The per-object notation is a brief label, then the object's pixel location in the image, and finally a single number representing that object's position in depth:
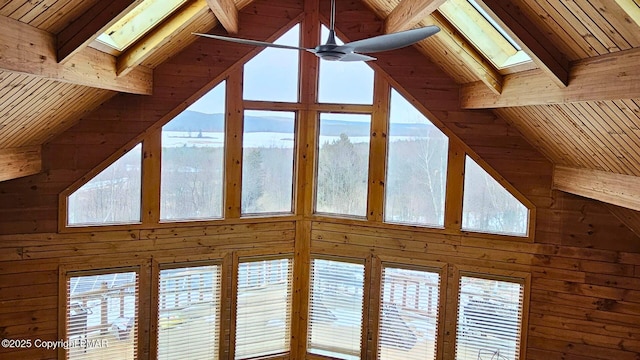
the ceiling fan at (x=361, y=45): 3.05
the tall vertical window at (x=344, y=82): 6.21
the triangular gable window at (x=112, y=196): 5.52
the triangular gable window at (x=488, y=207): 5.84
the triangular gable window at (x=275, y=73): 6.15
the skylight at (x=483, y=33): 4.24
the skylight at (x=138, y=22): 4.25
